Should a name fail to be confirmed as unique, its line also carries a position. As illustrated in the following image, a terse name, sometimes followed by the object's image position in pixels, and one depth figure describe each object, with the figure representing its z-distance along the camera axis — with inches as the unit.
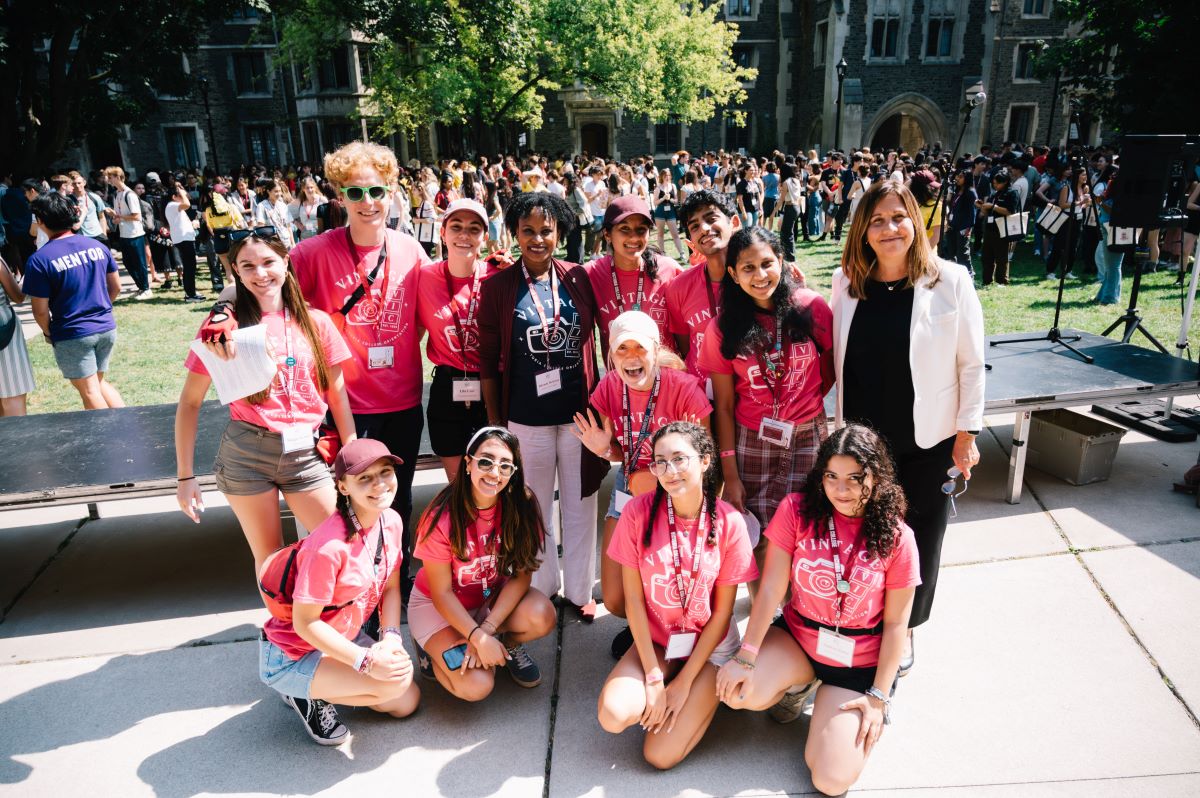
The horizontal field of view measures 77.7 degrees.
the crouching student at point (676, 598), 108.8
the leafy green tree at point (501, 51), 833.5
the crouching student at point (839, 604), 104.3
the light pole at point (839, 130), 1068.9
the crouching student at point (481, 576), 118.2
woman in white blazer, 113.0
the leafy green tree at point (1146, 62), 514.9
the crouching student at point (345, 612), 107.3
